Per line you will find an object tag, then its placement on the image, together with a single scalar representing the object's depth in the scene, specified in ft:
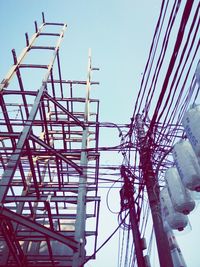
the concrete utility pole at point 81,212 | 15.58
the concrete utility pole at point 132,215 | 16.16
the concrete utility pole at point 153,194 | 12.67
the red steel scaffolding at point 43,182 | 16.67
